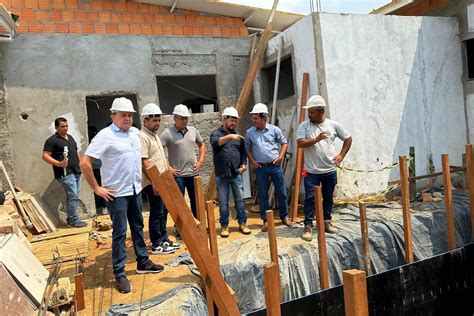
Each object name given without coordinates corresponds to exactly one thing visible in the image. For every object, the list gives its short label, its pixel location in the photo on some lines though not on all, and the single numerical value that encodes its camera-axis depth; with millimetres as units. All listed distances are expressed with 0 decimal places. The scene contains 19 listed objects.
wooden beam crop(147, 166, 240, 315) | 3012
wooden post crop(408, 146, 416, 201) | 6062
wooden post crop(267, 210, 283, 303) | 3809
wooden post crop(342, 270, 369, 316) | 2199
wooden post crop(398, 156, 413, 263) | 4652
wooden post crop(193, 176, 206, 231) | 3481
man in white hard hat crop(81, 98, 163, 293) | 3471
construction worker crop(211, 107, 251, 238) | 5121
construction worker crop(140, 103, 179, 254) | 4277
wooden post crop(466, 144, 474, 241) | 5059
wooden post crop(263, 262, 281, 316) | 2865
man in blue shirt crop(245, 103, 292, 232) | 5223
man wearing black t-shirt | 6094
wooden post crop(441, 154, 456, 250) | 4891
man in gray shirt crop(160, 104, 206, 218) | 4832
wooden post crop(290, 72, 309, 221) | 6152
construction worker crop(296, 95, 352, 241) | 4652
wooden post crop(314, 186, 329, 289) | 4152
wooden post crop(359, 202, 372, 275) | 4561
